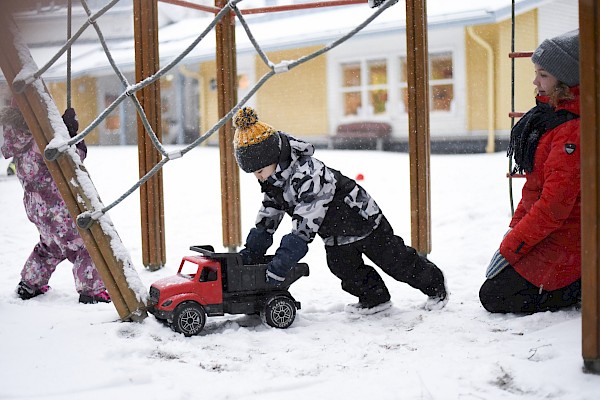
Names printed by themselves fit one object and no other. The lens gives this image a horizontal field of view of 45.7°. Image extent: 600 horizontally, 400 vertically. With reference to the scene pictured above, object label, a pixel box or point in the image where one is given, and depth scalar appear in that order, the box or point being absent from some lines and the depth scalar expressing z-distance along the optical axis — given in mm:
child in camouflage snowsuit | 3451
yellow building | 13328
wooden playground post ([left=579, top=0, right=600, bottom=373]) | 2447
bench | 15109
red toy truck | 3342
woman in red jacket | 3250
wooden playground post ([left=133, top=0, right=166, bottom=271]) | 4957
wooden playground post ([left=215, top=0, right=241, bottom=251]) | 5559
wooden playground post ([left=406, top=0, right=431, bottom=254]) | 4898
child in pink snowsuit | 4188
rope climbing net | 3008
